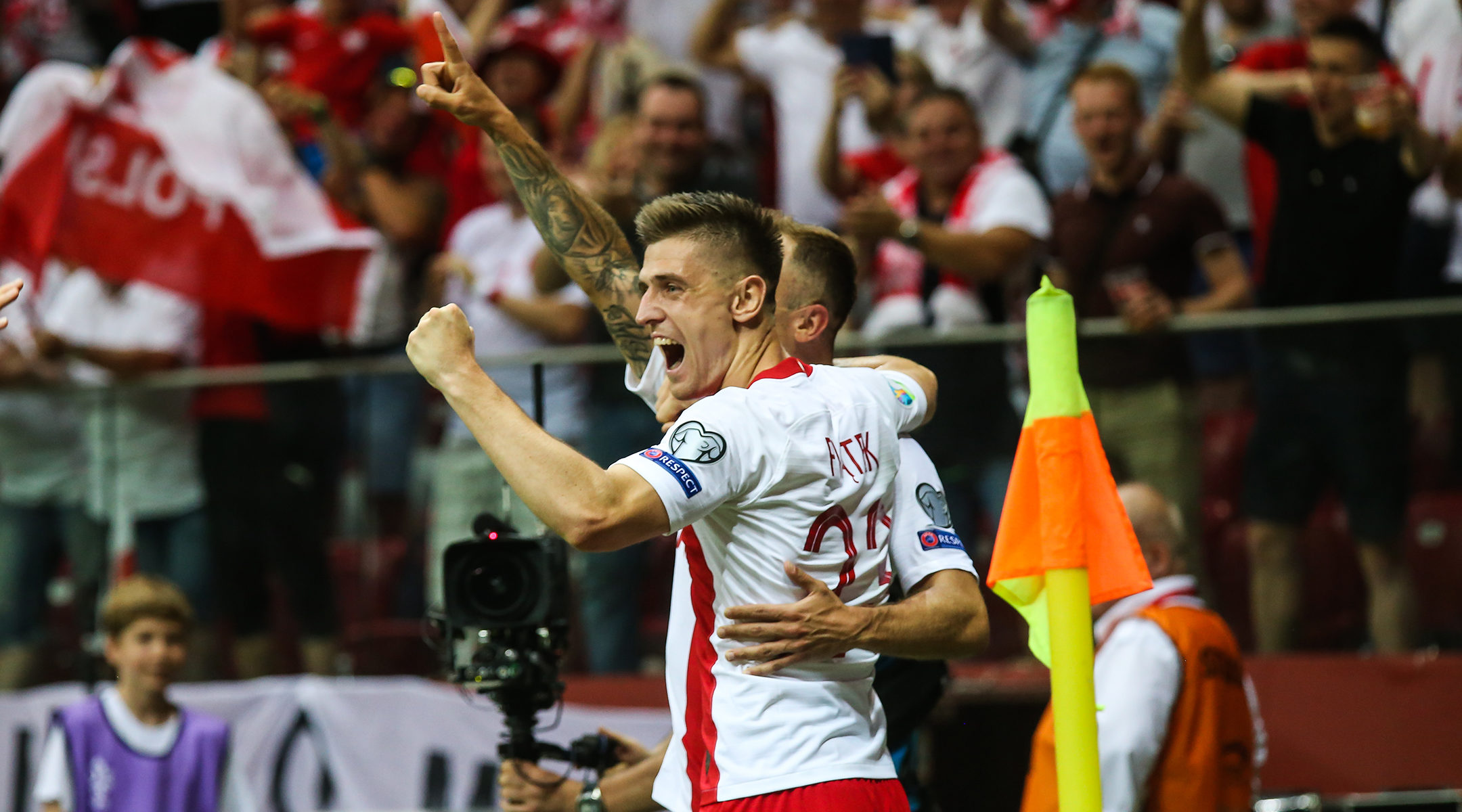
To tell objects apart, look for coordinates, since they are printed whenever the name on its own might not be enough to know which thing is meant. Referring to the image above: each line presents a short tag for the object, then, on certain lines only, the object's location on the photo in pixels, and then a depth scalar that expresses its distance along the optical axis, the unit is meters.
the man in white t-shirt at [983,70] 17.00
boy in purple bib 13.74
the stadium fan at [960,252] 13.62
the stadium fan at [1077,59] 16.30
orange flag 6.59
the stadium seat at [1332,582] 13.16
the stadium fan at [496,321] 14.36
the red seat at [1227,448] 13.43
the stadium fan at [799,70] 16.89
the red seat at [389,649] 14.91
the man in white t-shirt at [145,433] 15.77
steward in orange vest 9.98
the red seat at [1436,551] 13.09
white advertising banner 14.62
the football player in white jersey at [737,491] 6.27
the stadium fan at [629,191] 14.17
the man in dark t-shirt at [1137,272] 13.44
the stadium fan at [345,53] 19.56
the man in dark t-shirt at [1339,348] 13.16
